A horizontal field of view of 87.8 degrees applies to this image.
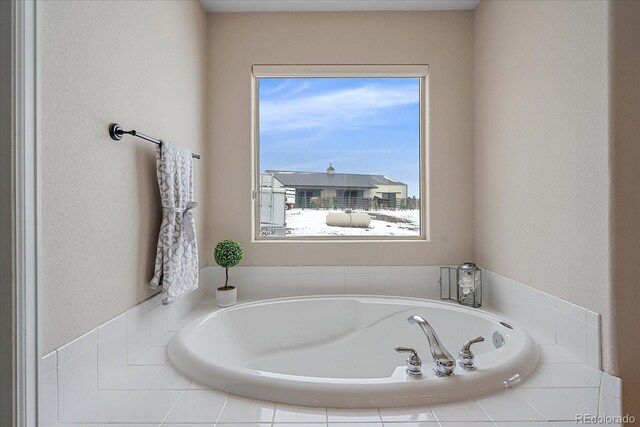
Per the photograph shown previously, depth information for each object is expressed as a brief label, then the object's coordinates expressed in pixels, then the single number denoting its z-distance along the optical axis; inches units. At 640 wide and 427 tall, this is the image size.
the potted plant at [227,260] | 80.3
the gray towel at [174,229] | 58.5
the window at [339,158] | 93.8
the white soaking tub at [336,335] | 62.0
